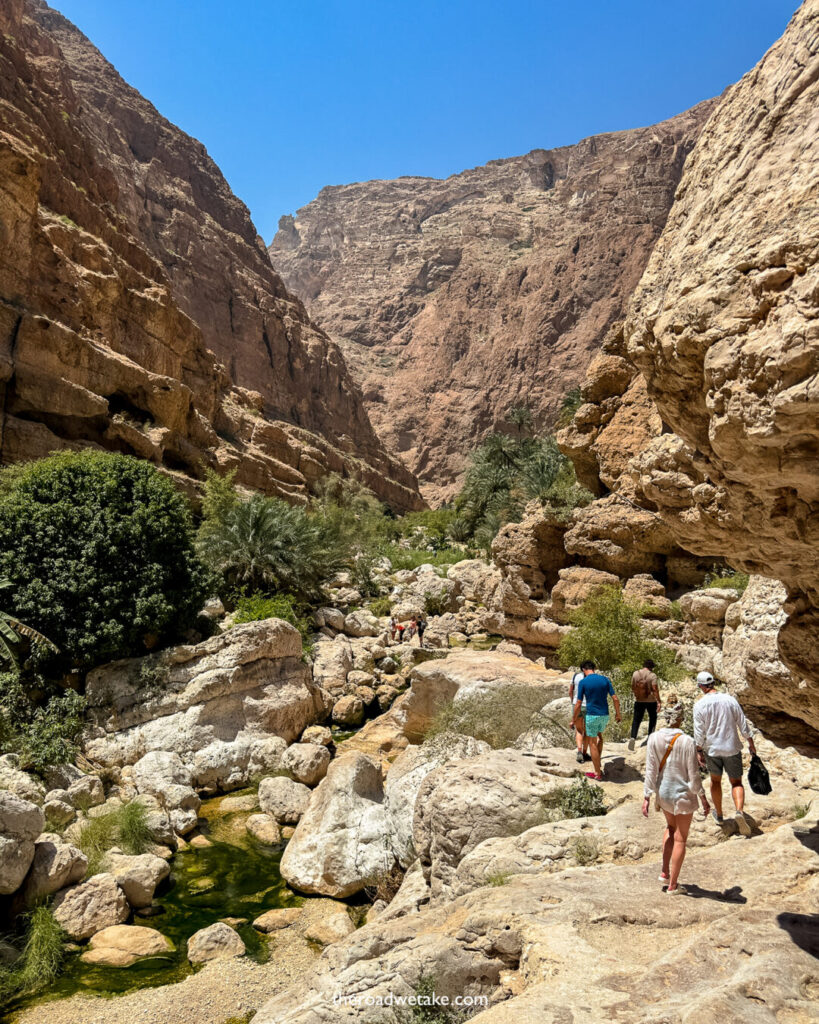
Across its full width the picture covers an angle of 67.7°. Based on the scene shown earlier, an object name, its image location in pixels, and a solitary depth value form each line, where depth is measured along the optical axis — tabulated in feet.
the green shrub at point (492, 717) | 32.30
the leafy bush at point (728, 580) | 41.09
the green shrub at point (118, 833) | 28.28
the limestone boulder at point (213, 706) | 39.91
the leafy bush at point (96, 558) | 42.24
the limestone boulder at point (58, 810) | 29.66
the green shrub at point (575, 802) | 21.58
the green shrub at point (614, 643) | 38.22
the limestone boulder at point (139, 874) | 26.16
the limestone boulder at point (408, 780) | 26.78
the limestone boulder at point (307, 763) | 38.50
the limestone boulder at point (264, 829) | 32.64
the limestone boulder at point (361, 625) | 70.23
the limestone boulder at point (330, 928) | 23.88
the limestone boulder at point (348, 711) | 49.24
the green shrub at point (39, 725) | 33.91
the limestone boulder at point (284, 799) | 34.96
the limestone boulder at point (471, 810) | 20.93
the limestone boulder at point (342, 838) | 27.17
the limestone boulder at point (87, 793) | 32.24
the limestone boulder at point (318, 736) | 44.42
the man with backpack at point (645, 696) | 28.25
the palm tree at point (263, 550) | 65.92
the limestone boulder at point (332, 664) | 54.13
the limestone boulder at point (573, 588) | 49.34
